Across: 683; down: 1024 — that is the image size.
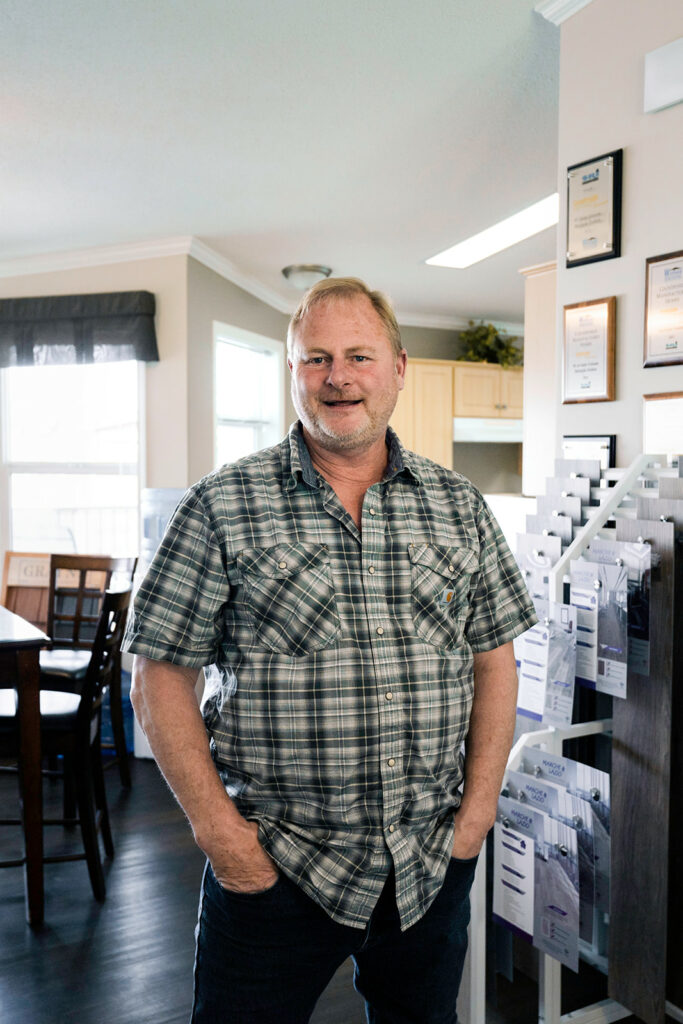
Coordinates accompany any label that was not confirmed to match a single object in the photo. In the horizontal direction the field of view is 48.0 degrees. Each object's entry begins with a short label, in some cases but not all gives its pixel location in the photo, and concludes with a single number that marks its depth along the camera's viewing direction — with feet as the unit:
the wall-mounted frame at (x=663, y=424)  5.91
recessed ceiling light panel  12.21
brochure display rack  5.16
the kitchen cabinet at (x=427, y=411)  19.12
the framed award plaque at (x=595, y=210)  6.32
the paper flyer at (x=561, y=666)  5.43
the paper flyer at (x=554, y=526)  5.89
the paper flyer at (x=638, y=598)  5.13
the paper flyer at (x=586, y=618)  5.36
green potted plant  20.40
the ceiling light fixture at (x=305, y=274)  15.21
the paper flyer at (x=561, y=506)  5.96
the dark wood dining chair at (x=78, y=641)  9.74
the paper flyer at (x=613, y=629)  5.20
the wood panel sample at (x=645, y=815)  5.16
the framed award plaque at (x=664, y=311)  5.87
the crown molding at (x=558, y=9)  6.61
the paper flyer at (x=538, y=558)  5.78
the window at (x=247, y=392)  16.30
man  3.72
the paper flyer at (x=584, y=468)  5.98
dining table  7.76
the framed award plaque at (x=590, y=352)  6.46
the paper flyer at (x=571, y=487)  5.95
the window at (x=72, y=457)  14.87
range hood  20.04
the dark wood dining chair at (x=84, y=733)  8.29
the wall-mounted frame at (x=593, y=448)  6.50
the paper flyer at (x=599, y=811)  5.43
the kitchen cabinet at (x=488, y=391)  19.93
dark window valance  13.85
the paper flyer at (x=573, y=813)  5.16
